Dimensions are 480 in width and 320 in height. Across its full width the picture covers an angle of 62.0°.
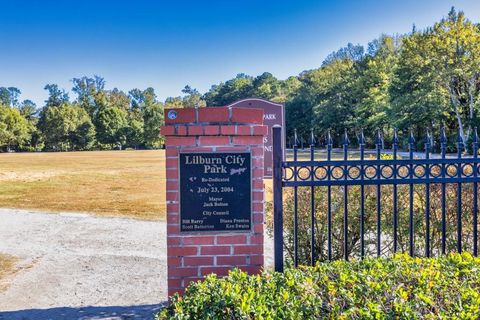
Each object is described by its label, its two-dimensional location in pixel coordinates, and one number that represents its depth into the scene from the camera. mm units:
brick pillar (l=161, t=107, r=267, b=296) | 3447
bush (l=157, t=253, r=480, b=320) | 2232
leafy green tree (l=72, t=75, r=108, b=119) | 72062
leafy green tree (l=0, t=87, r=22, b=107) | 108938
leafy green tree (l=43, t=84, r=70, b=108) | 78188
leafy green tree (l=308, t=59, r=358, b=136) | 48875
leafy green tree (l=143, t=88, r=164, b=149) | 67000
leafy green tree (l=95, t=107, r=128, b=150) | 67000
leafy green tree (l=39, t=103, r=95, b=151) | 63188
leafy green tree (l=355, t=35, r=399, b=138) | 39031
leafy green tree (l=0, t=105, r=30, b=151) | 59444
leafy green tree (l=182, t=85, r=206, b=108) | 85775
